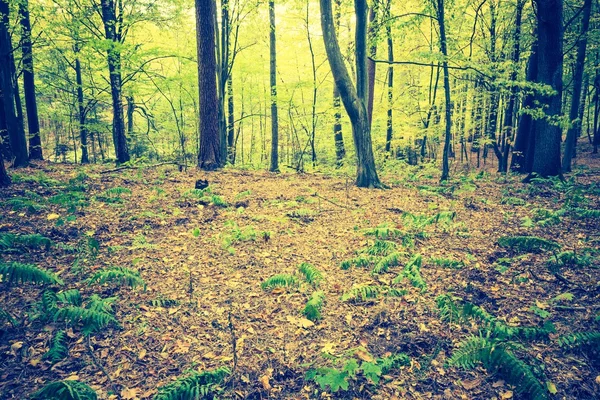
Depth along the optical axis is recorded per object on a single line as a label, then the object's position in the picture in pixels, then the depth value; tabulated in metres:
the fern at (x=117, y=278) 3.68
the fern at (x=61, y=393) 2.13
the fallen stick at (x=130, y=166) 9.64
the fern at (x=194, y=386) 2.30
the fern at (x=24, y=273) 3.19
